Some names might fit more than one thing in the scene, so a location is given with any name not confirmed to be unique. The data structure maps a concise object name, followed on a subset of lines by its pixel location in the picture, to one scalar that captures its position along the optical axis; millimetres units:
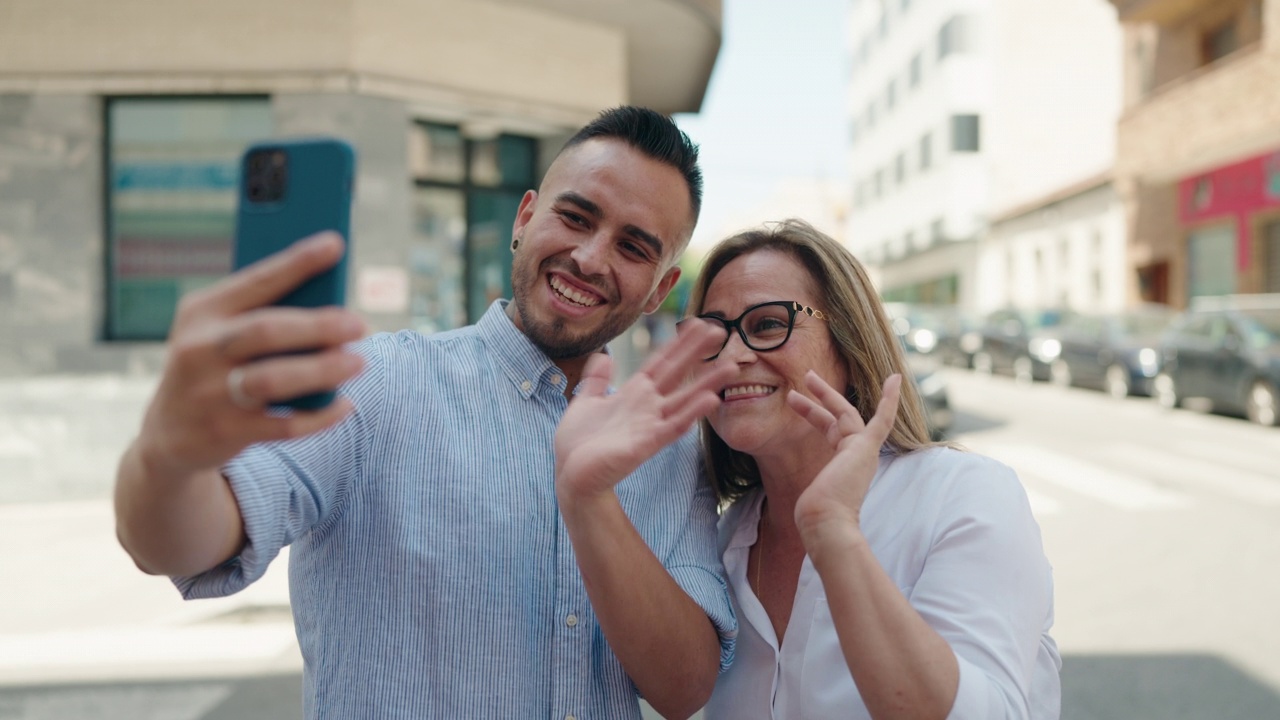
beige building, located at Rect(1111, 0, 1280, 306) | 19703
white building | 36531
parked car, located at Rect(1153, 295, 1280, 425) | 12766
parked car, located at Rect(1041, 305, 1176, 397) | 16672
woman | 1644
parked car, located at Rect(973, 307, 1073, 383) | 20375
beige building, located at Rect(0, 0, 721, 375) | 9055
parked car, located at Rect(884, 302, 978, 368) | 25942
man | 1585
